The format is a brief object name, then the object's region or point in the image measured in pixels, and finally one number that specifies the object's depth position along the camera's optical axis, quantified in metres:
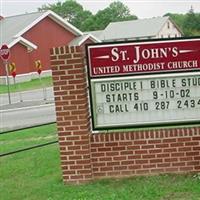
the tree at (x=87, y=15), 108.50
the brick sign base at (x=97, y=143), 7.96
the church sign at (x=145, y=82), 8.02
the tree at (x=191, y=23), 91.18
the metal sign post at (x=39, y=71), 28.95
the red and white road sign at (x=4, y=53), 27.34
